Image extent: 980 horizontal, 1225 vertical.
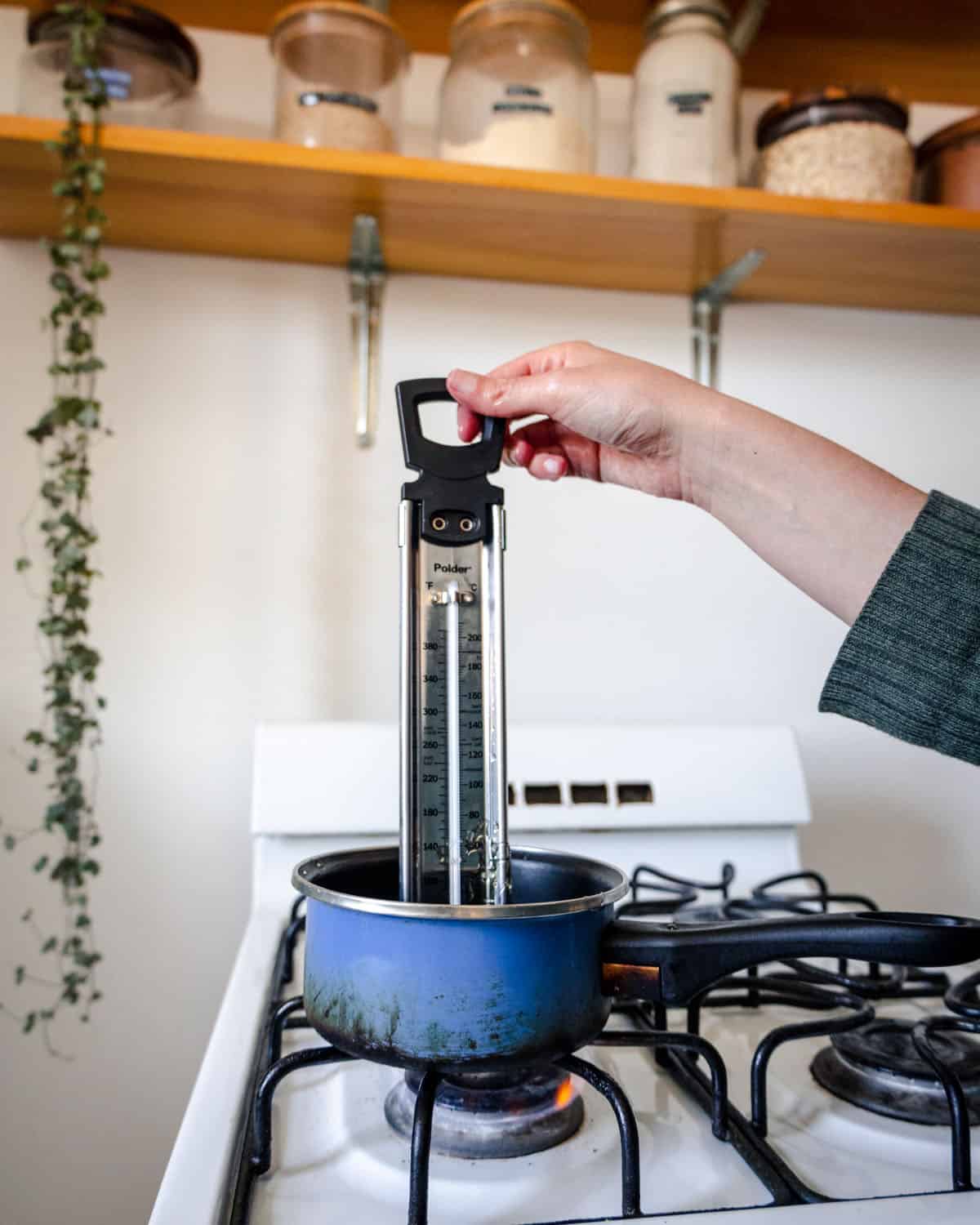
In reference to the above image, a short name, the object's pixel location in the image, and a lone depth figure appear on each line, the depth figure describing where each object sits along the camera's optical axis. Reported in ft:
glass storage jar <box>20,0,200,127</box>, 3.45
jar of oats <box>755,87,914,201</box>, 3.75
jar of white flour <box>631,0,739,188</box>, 3.74
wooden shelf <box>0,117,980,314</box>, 3.37
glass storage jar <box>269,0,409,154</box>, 3.52
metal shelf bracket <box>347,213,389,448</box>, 4.14
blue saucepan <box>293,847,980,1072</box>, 1.46
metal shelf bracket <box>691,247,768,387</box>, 4.40
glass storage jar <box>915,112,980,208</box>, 3.92
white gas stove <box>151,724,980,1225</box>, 1.49
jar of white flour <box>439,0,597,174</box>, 3.59
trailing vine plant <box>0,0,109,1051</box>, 3.26
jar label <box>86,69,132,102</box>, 3.47
